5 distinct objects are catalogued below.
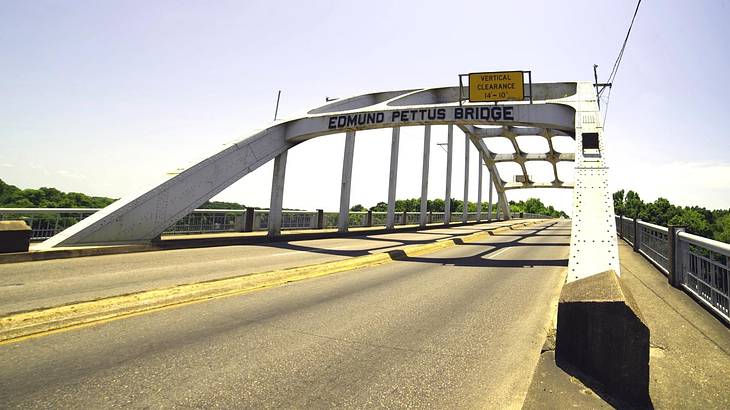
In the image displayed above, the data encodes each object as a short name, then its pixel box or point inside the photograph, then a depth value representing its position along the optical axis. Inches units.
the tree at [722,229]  3043.8
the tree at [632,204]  4888.8
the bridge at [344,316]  104.0
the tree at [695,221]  3766.7
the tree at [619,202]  5308.1
